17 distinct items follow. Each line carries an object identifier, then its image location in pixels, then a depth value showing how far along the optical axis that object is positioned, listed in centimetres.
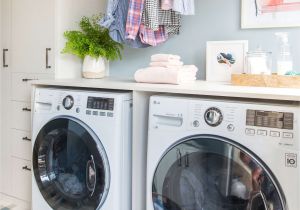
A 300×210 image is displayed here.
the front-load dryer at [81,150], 155
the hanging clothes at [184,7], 178
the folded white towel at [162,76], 157
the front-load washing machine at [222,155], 115
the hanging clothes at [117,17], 193
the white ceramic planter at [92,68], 214
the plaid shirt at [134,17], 184
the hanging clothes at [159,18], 183
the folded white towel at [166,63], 167
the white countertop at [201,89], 121
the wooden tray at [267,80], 146
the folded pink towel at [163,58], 166
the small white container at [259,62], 165
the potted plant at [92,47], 204
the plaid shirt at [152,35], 192
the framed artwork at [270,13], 169
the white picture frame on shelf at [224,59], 181
